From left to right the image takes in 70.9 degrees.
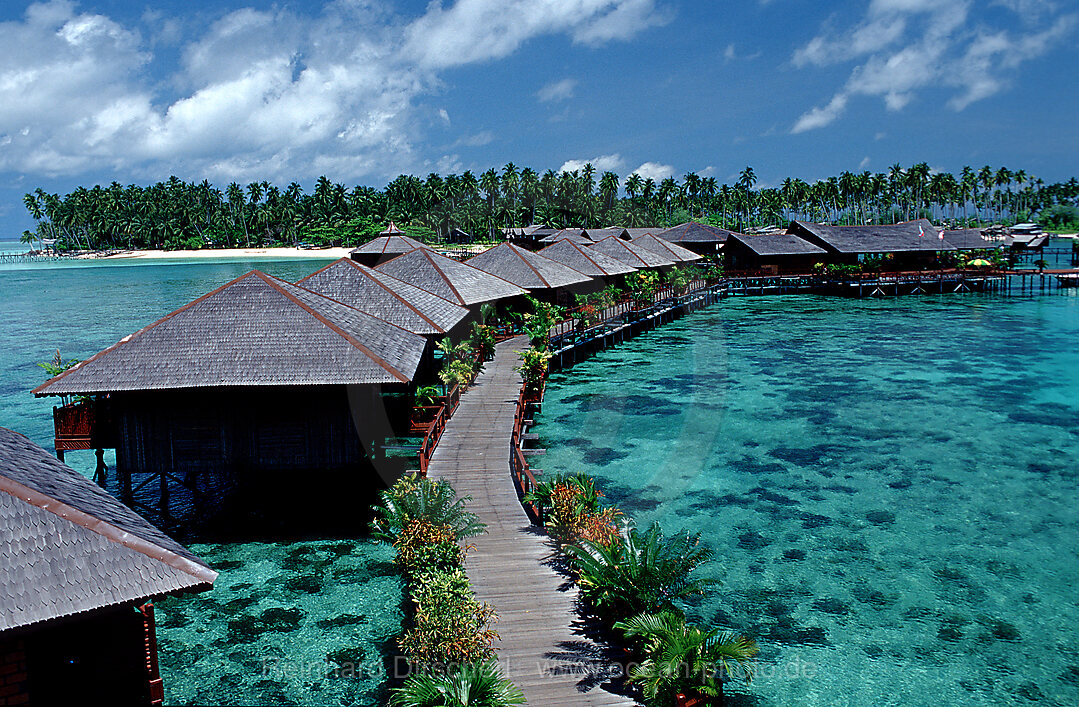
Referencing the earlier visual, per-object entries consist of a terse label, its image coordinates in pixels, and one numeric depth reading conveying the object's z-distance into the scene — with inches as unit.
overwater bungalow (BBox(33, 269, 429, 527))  650.0
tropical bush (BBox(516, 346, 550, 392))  990.4
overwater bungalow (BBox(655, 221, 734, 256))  3061.0
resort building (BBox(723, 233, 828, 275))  2785.4
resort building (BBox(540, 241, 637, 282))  1748.3
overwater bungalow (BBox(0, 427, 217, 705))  309.1
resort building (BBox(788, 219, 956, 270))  2709.2
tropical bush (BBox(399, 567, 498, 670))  395.5
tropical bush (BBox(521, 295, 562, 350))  1227.4
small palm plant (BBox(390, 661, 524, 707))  348.8
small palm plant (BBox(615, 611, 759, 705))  362.6
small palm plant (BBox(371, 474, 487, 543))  530.9
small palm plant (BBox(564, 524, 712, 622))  435.8
